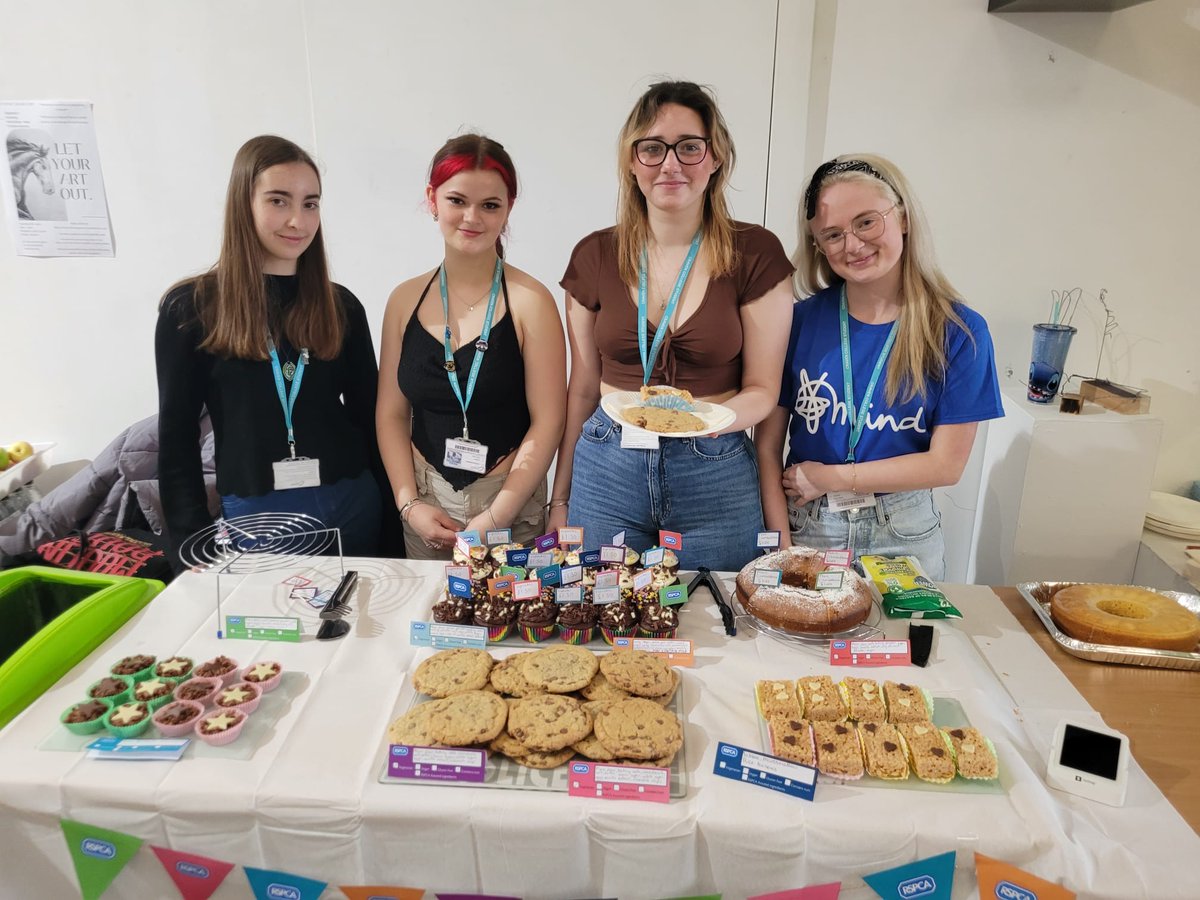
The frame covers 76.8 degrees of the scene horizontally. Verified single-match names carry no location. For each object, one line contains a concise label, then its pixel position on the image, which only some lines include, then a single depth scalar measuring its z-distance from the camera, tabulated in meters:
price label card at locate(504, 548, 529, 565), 1.69
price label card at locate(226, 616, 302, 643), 1.59
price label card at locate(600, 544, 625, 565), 1.67
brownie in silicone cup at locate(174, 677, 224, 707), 1.39
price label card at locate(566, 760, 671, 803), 1.19
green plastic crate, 1.41
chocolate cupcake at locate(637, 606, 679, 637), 1.57
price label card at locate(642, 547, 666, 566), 1.65
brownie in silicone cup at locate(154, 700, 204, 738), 1.32
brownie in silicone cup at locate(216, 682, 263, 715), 1.37
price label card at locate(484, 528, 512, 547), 1.73
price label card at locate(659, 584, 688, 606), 1.61
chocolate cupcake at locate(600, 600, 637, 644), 1.58
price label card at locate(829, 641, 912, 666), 1.51
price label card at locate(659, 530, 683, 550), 1.70
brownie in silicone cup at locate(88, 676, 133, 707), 1.39
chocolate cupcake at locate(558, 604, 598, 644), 1.56
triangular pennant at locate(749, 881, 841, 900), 1.17
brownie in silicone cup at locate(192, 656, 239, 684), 1.46
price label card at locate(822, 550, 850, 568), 1.69
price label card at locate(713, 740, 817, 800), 1.19
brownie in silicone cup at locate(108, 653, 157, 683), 1.46
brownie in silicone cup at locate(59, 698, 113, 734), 1.32
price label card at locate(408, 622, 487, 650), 1.56
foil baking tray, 1.56
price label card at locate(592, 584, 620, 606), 1.60
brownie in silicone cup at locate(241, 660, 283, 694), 1.43
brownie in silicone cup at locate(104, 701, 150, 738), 1.32
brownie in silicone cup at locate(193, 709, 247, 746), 1.31
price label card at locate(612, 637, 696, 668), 1.52
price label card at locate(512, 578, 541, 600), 1.58
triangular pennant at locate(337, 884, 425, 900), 1.24
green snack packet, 1.66
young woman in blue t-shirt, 1.89
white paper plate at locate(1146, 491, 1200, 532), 2.91
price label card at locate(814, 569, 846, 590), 1.61
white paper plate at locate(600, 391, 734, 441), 1.75
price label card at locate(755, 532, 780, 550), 1.73
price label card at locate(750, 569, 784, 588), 1.64
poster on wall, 3.01
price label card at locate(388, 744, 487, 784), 1.22
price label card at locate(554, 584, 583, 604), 1.60
